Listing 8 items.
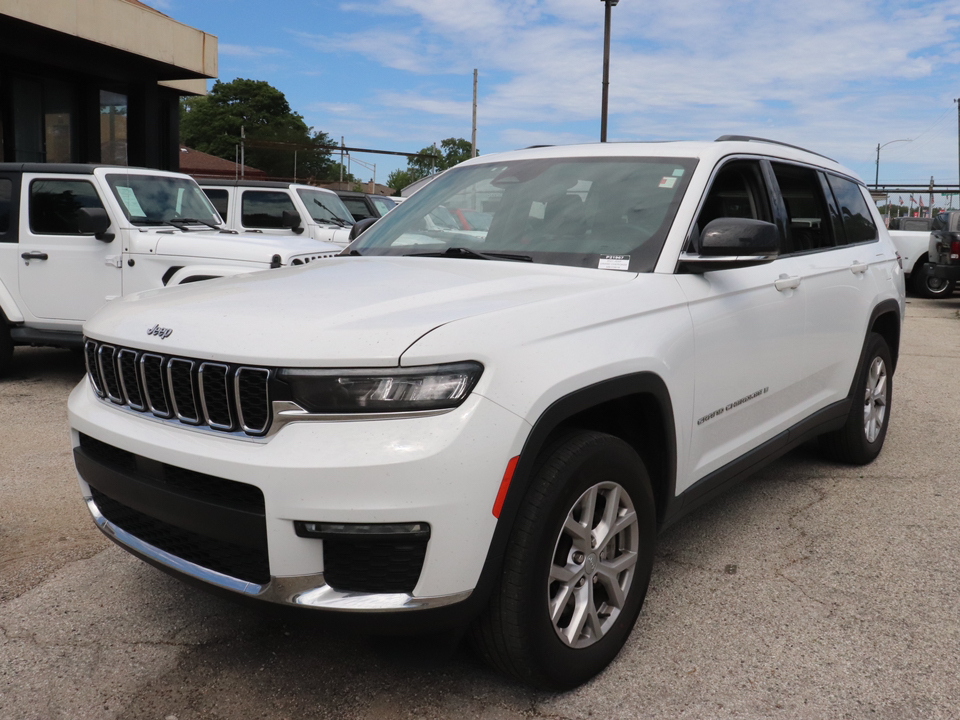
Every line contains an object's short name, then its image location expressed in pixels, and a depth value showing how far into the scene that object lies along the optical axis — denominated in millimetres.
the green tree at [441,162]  101531
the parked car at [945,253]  15406
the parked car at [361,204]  16562
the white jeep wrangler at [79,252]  7418
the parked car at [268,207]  12867
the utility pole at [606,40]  21922
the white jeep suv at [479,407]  2236
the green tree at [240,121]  75062
